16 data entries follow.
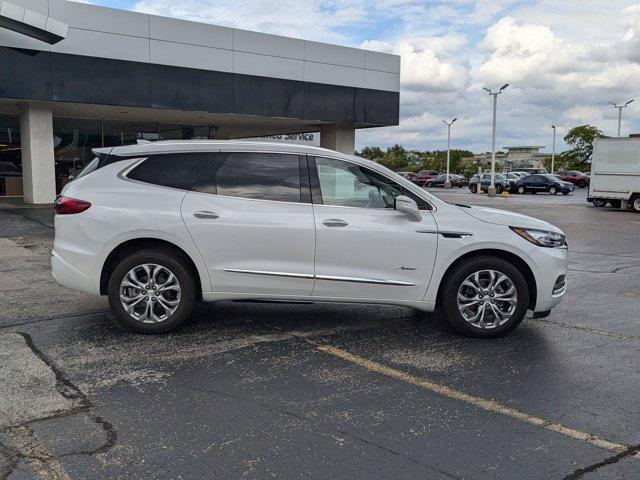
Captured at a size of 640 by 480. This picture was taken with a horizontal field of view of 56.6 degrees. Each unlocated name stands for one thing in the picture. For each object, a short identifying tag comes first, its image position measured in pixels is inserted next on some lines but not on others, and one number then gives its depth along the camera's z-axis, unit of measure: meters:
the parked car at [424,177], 61.03
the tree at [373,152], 102.19
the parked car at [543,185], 44.22
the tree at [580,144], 82.19
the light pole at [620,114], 58.02
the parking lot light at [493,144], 43.19
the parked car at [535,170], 57.83
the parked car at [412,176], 58.87
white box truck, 25.64
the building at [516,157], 101.21
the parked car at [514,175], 47.26
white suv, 5.53
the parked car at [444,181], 58.81
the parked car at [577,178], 55.66
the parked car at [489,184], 45.92
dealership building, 17.94
